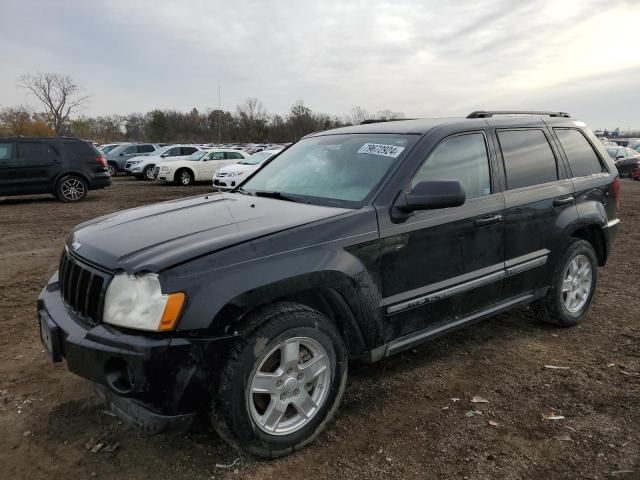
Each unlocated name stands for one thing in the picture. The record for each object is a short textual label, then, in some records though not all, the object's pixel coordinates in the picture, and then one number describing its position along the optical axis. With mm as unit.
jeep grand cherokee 2266
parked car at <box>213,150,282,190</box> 17156
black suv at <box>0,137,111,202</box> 12859
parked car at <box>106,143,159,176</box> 25925
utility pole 74125
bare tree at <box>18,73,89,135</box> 72938
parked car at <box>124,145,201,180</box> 22547
